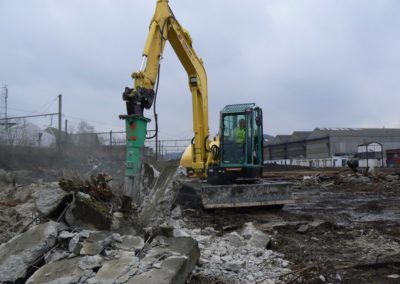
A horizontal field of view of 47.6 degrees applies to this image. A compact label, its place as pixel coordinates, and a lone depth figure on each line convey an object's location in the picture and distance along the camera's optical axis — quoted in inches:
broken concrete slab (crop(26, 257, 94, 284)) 175.6
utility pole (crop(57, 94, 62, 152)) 811.4
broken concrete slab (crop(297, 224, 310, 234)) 320.5
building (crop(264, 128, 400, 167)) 2404.0
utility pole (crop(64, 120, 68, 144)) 890.1
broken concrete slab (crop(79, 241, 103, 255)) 195.0
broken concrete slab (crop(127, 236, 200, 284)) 173.3
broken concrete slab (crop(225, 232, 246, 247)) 255.1
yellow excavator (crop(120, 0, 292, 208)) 354.9
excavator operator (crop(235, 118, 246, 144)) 474.9
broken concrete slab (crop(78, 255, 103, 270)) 184.2
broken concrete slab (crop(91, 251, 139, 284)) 173.3
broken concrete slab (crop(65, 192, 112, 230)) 227.6
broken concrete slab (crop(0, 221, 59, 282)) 191.3
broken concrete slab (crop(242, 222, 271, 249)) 256.8
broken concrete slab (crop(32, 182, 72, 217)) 237.6
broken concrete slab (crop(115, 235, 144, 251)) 202.1
